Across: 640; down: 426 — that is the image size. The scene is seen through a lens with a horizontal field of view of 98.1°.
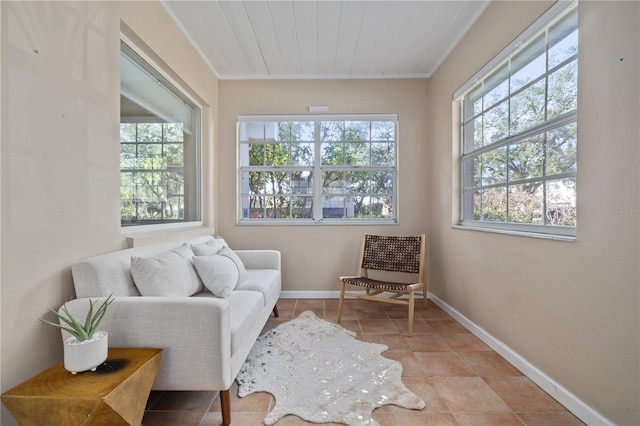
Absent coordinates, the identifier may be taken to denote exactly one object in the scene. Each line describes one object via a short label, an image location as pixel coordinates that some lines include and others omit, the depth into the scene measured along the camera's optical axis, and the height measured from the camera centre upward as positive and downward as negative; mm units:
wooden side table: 966 -667
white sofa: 1321 -574
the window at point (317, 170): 3477 +482
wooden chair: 2744 -597
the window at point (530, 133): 1615 +518
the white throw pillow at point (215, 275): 1987 -483
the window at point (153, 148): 1977 +520
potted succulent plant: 1092 -549
